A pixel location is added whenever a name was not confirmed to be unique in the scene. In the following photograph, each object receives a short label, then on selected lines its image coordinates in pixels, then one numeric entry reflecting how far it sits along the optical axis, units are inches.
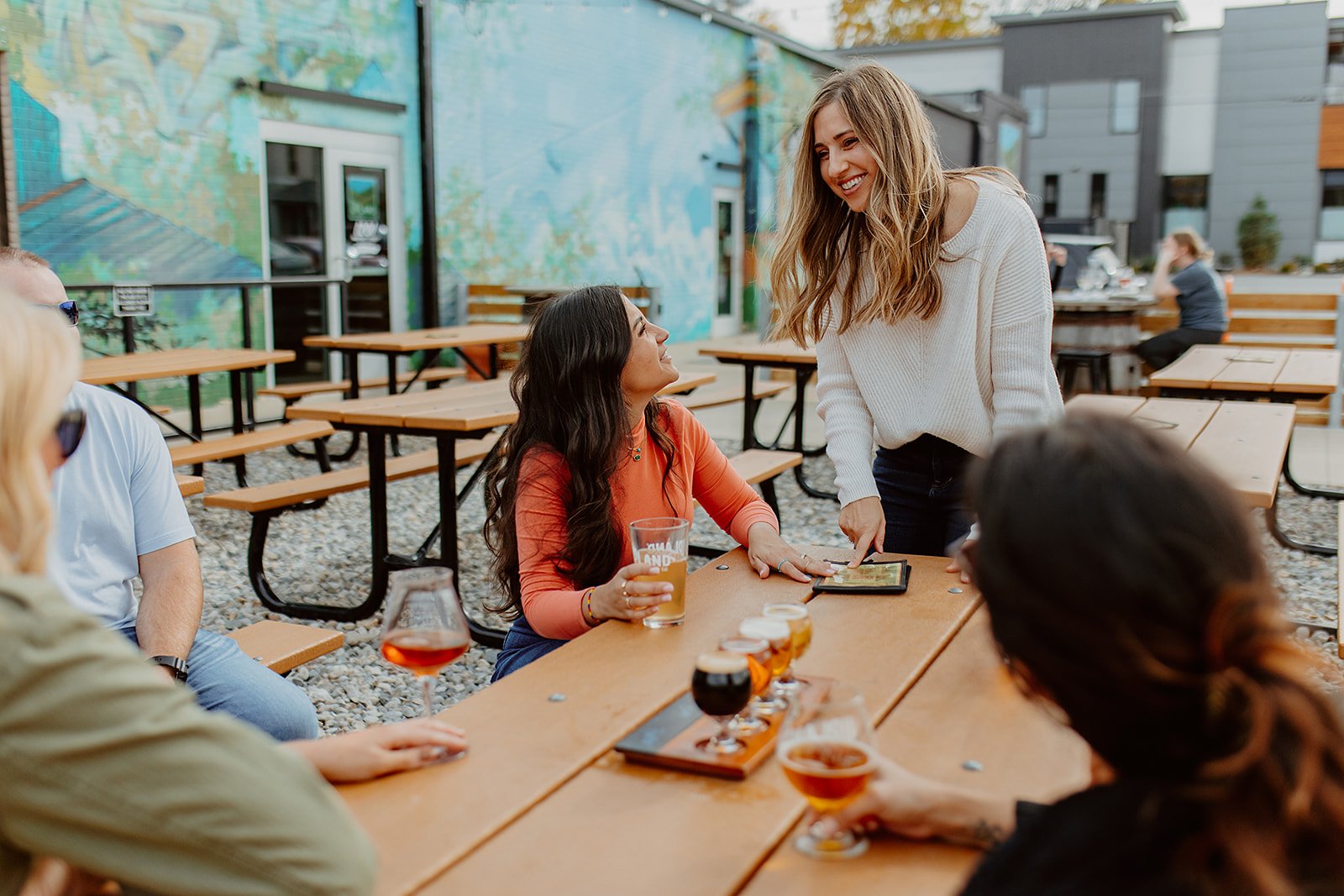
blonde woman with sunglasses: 36.0
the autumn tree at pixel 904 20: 1300.4
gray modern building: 995.3
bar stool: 339.6
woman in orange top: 88.2
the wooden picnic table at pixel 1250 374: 219.5
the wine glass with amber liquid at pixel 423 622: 56.6
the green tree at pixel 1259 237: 987.3
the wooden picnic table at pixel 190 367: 213.6
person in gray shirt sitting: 340.5
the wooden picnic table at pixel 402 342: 278.1
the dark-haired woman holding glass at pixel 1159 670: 32.1
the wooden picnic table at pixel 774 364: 262.4
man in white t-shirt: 84.9
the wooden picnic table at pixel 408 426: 161.3
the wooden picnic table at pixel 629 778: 45.7
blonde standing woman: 94.9
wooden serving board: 53.9
